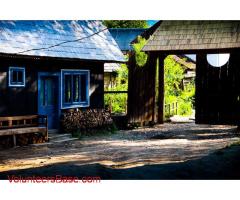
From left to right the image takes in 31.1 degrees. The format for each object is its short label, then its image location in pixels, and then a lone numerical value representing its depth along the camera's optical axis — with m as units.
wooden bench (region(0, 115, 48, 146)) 12.29
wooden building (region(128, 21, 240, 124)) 14.86
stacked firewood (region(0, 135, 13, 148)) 12.12
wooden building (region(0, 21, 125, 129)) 12.89
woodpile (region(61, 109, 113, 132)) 14.87
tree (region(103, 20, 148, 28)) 40.19
